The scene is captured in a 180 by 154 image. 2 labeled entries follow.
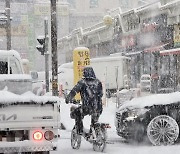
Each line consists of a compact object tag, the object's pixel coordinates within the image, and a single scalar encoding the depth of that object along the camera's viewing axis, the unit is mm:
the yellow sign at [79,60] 18125
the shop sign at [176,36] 31019
